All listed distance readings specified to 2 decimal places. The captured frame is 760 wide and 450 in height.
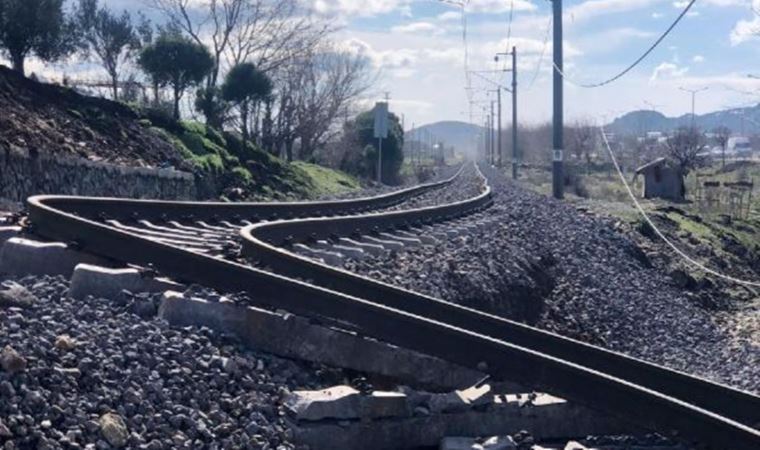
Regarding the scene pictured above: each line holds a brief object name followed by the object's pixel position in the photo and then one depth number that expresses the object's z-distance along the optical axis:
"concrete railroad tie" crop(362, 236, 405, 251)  13.78
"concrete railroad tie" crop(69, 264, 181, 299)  7.70
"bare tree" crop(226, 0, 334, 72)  54.84
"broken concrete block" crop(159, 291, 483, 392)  6.88
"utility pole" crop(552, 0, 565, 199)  39.38
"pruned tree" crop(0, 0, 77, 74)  29.86
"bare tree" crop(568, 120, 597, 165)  120.25
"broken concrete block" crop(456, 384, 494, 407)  6.36
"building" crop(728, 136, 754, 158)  148.57
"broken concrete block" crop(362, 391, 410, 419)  6.17
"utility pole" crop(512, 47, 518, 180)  70.19
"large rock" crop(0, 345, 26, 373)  5.53
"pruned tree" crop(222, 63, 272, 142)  44.03
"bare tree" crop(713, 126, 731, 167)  93.44
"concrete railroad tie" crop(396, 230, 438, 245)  15.16
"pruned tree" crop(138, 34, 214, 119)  39.03
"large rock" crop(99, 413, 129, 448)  5.30
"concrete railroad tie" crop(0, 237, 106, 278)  8.54
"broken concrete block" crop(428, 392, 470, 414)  6.36
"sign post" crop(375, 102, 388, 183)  42.47
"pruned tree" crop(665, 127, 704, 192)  60.56
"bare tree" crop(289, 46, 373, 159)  61.83
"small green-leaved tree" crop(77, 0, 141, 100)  42.88
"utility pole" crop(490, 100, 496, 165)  126.62
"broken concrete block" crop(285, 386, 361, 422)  6.02
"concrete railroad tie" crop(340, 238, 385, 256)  12.83
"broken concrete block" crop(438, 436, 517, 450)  5.99
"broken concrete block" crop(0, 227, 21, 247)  9.42
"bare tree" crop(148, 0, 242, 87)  51.56
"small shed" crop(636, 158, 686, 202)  46.81
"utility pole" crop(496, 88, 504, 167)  112.41
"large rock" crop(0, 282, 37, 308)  7.01
